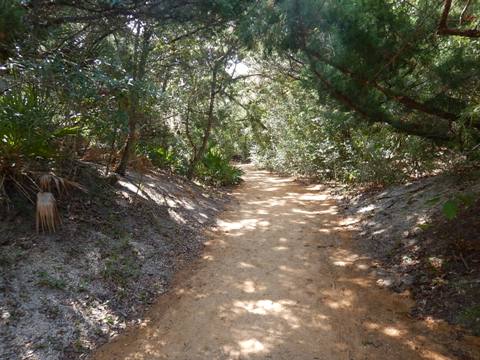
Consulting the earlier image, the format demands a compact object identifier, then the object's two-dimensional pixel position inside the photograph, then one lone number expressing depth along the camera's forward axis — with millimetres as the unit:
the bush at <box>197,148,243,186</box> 11805
